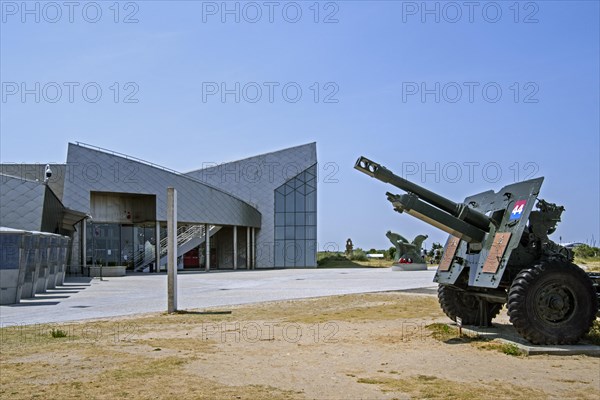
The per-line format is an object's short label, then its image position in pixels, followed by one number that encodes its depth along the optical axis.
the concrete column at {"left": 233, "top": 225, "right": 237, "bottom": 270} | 62.73
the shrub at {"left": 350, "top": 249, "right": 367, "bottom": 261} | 78.46
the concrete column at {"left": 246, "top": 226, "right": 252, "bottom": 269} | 67.89
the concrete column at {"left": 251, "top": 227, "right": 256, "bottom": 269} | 68.09
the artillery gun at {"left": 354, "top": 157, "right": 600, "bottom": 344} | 10.73
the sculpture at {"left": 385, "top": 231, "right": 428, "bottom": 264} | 50.78
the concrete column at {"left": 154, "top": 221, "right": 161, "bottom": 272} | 51.44
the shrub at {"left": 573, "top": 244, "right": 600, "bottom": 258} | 61.55
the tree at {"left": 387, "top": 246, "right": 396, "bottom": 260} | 82.00
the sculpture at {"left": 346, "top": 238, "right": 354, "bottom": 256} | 84.38
